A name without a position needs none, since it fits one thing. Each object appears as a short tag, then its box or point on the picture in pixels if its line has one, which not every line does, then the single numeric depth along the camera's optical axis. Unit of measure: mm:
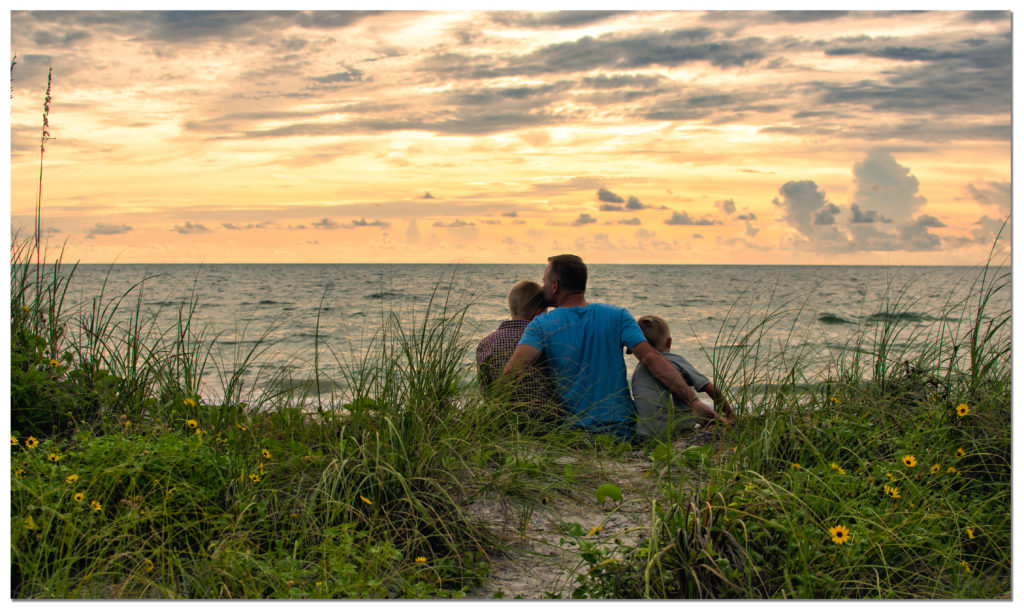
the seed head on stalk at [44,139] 4418
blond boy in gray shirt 4562
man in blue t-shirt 4691
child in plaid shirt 4469
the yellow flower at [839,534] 2543
